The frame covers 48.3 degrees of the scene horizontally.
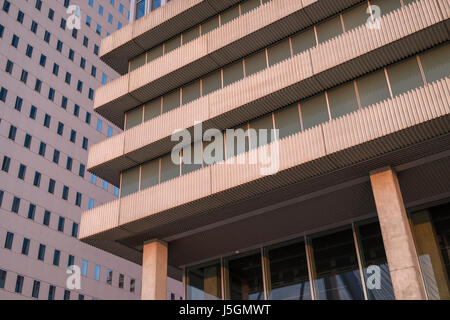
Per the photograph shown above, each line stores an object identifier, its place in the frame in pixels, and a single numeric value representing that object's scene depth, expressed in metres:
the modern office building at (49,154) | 47.59
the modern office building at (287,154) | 19.42
